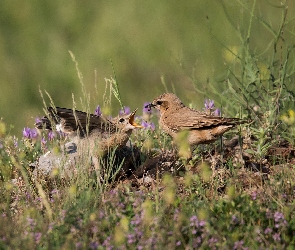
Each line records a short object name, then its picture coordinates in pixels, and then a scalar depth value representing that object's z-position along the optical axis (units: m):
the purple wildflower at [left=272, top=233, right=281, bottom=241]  10.49
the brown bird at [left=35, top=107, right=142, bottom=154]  13.93
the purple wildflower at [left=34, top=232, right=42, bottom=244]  10.52
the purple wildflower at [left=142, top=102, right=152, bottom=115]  16.84
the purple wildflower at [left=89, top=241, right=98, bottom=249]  10.41
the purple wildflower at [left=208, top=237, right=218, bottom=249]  10.37
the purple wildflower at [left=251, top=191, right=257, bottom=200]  11.30
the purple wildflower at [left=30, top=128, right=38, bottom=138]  15.55
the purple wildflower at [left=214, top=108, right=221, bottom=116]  16.40
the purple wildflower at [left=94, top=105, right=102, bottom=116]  15.55
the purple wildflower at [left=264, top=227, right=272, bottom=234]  10.60
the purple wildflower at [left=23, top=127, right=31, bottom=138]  15.39
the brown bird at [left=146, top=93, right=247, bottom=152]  14.32
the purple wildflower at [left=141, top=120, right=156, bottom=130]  16.17
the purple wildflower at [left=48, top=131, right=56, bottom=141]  15.48
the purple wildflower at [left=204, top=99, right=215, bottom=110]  15.99
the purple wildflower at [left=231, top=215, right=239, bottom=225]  10.70
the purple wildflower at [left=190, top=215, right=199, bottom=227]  10.58
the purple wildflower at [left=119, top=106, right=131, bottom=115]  16.61
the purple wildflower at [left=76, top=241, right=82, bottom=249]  10.25
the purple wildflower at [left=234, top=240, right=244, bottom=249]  10.34
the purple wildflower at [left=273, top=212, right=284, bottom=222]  10.67
